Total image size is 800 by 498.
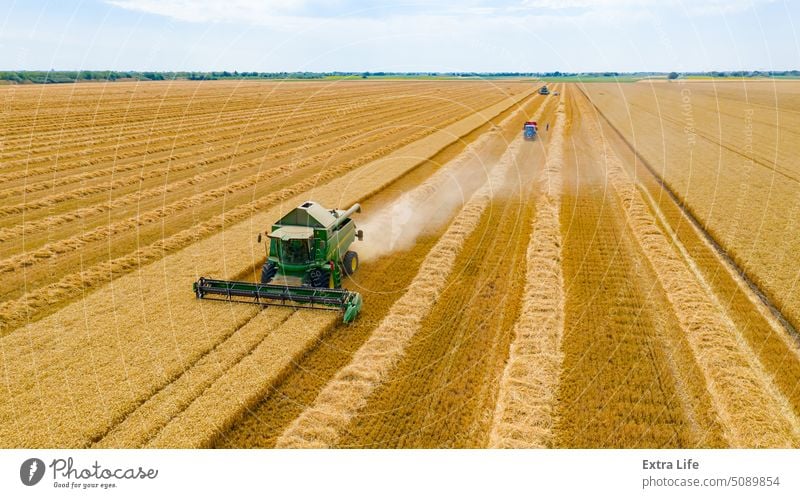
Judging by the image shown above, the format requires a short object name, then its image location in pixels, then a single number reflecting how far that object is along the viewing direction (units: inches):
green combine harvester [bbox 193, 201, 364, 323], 584.7
